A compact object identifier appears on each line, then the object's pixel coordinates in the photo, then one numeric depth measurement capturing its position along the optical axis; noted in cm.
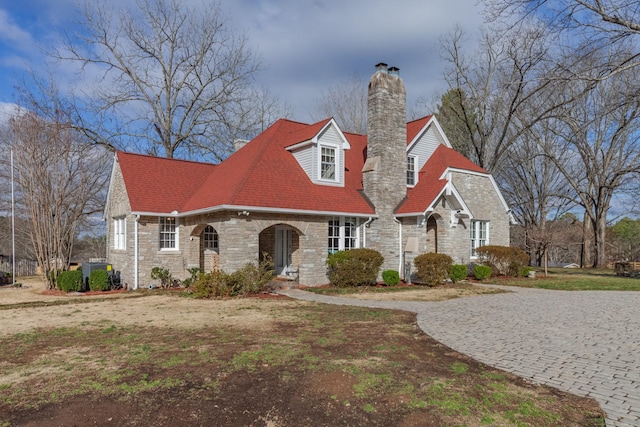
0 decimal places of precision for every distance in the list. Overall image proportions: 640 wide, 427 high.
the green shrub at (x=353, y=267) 1644
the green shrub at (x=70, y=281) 1722
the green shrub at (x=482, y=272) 1939
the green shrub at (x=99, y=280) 1739
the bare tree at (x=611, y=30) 1153
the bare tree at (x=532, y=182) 3478
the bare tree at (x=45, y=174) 1838
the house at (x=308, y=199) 1689
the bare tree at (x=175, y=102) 2780
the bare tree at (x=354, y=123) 3809
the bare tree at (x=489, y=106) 2889
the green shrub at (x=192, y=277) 1697
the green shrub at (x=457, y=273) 1827
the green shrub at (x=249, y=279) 1434
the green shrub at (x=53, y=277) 1819
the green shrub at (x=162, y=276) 1752
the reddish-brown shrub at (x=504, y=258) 2069
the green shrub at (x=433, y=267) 1736
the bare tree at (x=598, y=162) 2995
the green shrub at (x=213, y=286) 1403
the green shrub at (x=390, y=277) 1756
